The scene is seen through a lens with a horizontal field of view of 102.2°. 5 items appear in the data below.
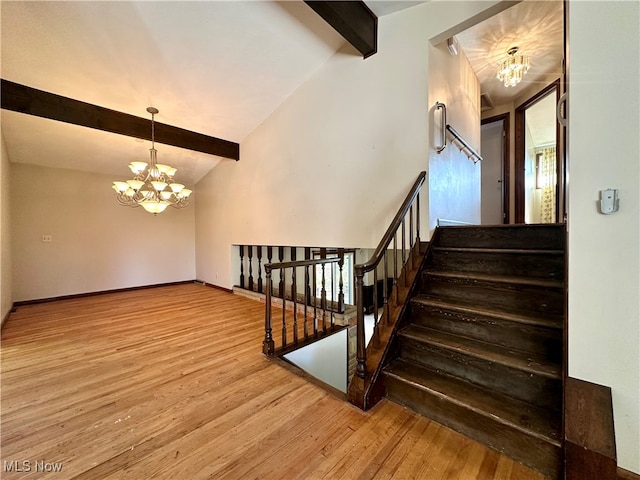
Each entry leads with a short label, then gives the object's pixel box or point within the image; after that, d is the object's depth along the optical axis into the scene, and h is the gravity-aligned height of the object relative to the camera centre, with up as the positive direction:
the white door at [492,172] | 4.84 +1.22
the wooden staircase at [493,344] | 1.40 -0.73
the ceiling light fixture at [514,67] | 3.23 +2.11
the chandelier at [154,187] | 3.13 +0.64
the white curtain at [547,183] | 5.17 +1.09
